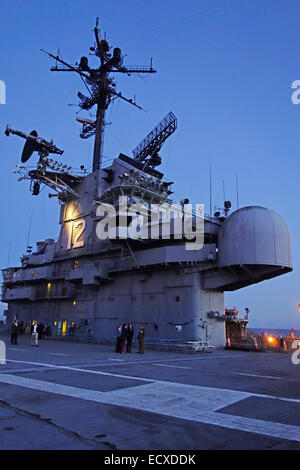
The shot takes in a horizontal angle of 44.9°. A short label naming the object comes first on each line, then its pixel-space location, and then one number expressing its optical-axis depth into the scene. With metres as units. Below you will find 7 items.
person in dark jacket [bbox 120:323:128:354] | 16.97
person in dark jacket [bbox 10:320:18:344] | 21.47
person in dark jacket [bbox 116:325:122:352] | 17.31
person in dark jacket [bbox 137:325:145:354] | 17.38
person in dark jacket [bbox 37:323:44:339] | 27.88
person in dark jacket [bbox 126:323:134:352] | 18.16
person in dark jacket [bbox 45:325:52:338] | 28.45
